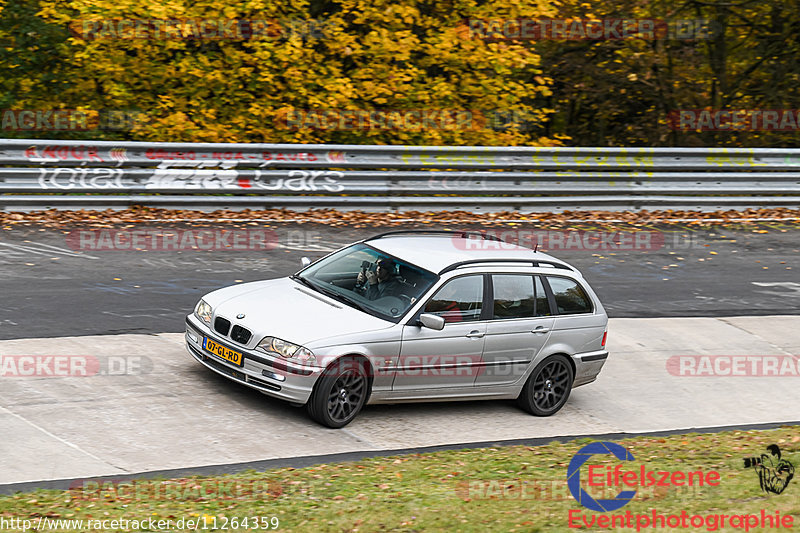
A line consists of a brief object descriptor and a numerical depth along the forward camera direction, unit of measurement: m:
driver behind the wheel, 17.92
